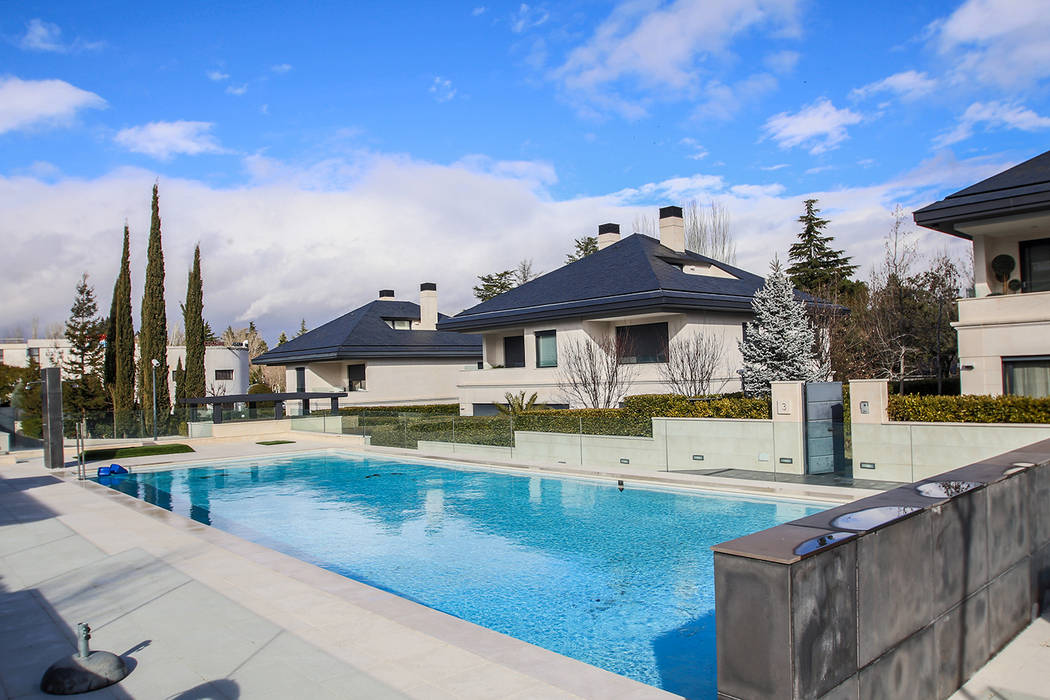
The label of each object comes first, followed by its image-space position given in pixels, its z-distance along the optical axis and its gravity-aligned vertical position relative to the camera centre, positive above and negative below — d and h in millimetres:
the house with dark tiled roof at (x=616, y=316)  24281 +2031
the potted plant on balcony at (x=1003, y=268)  17391 +2290
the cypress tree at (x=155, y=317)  36469 +3420
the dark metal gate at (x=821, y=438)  15023 -1539
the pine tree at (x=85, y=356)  40094 +2035
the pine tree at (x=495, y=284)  61562 +7879
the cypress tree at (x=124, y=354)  37469 +1614
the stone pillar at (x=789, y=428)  15039 -1314
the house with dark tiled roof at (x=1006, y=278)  15906 +2029
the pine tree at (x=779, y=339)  17062 +675
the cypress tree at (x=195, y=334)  38531 +2712
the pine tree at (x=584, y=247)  58812 +10369
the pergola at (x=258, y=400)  30873 -867
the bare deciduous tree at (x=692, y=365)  23047 +147
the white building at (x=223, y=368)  53062 +1048
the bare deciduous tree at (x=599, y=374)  24188 -88
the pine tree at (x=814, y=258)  45469 +7002
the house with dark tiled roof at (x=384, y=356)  39281 +1232
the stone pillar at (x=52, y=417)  21016 -918
